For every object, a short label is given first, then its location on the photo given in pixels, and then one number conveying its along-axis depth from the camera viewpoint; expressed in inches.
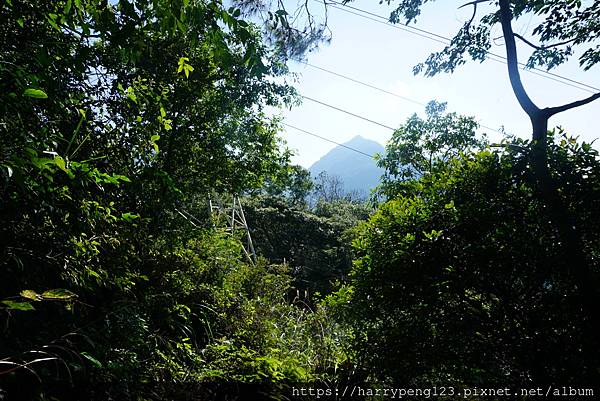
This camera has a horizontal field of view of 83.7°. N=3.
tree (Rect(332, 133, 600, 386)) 99.7
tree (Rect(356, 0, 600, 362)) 100.7
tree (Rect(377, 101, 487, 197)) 313.8
